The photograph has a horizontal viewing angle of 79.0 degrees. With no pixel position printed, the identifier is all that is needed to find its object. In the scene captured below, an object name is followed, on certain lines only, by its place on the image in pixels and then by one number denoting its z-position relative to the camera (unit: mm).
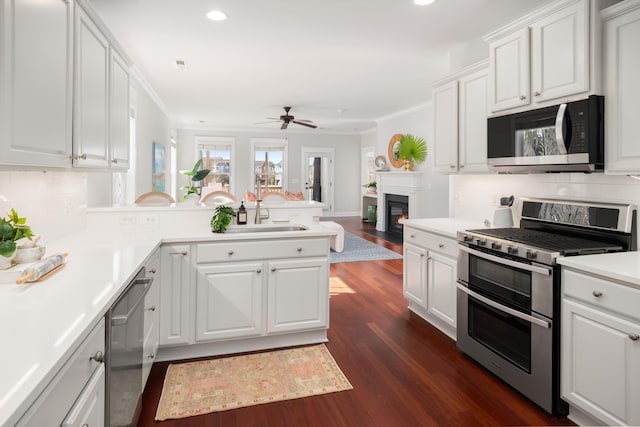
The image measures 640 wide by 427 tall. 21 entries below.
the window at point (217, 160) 10281
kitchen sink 3091
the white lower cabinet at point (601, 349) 1648
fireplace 7807
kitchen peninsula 2207
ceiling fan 7128
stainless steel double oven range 2023
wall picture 6234
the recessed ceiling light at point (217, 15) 3100
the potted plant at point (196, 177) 5759
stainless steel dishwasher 1367
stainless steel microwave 2156
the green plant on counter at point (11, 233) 1590
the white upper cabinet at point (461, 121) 3117
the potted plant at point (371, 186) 9905
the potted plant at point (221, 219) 2834
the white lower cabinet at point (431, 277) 2922
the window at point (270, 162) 10617
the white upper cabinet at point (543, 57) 2201
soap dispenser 3129
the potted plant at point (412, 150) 7363
